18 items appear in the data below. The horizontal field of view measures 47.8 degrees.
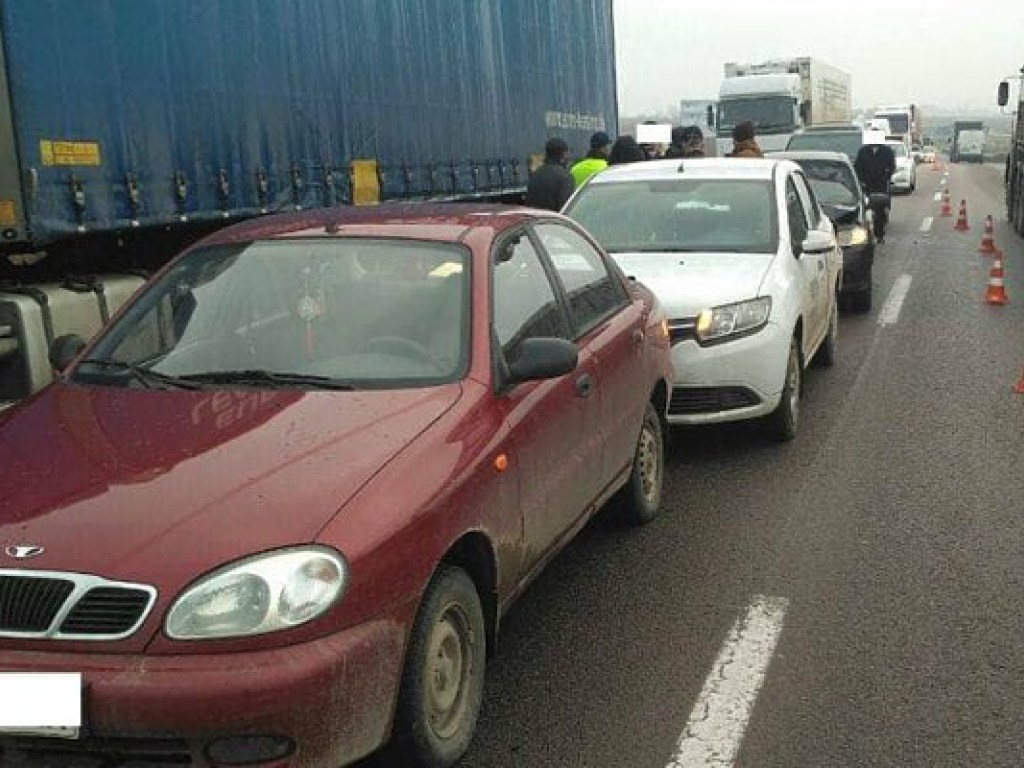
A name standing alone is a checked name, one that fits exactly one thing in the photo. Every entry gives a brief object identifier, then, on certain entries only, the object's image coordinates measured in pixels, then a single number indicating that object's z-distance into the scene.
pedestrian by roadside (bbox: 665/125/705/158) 13.49
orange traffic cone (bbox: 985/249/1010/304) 12.27
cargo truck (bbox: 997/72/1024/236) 20.84
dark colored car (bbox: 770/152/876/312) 11.64
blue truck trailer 6.56
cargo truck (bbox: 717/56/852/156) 29.36
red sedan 2.58
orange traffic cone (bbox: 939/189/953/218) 26.13
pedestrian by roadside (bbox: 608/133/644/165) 12.99
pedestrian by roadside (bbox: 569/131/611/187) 11.55
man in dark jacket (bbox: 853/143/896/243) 18.53
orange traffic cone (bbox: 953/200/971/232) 21.97
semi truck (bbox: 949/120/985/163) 79.44
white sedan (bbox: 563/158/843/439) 6.34
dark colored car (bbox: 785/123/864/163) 21.05
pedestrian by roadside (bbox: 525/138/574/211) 10.27
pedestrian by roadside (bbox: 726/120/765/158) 12.59
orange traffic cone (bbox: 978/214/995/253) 17.95
